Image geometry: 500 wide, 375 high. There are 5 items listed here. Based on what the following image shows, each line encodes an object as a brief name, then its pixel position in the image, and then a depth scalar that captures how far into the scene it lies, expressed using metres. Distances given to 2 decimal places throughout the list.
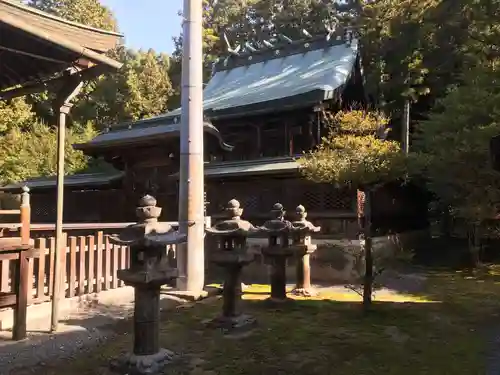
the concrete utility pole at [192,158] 9.05
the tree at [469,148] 12.32
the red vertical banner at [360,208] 12.99
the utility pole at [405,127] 20.98
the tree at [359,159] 8.63
